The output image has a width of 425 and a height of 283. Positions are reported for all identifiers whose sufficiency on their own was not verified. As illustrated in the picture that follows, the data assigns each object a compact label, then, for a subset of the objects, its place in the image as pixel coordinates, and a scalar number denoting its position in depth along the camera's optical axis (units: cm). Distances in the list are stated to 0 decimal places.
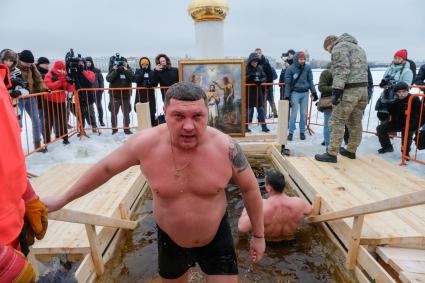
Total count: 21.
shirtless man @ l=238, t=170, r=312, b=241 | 384
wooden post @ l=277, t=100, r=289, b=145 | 699
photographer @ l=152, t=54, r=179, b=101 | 827
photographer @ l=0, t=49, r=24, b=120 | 537
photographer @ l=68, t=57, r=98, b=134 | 815
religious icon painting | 770
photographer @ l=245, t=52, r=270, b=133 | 847
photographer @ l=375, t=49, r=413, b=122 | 648
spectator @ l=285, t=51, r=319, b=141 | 774
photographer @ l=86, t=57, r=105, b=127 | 944
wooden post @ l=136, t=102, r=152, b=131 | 676
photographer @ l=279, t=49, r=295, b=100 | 944
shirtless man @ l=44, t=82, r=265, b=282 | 199
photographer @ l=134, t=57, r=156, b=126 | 846
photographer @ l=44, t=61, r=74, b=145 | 728
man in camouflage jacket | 496
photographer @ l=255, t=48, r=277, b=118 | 895
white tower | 796
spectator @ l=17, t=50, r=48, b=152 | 627
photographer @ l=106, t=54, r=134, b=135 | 860
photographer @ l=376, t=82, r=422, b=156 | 596
